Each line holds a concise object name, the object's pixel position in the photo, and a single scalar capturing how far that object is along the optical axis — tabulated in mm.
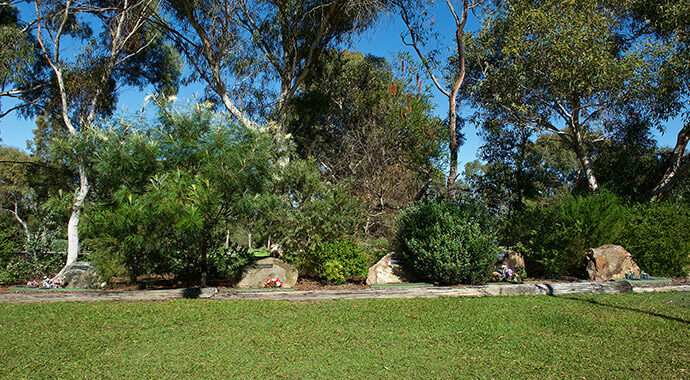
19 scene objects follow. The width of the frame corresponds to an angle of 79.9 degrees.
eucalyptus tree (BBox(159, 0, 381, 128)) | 13016
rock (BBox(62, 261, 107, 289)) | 8078
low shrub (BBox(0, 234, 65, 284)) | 8445
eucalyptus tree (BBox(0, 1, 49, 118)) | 12156
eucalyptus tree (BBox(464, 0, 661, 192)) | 10477
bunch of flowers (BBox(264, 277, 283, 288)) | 8008
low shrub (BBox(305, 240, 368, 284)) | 8172
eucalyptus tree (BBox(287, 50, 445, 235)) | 15008
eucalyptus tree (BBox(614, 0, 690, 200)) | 10312
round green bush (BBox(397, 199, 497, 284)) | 7707
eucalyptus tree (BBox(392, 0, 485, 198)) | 11692
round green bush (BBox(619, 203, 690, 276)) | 8945
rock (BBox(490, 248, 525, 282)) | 8273
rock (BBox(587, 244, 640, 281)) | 8344
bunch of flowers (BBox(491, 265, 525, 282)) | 8211
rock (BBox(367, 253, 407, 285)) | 8297
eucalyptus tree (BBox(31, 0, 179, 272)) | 12492
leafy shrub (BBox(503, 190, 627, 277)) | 8539
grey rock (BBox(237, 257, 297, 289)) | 8227
